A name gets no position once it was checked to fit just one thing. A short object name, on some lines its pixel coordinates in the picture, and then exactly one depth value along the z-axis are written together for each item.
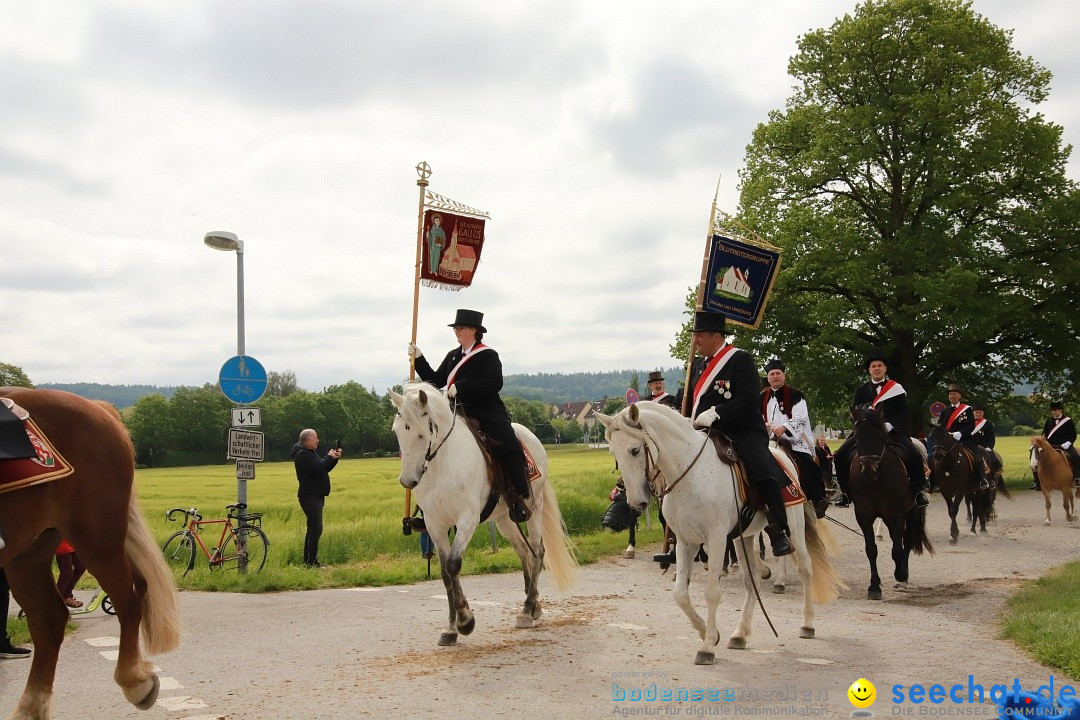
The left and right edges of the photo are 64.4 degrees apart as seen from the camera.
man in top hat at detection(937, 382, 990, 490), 18.20
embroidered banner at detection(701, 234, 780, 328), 11.64
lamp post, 13.73
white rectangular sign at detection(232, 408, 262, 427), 13.50
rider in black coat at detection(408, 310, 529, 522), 9.04
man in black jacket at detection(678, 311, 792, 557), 7.86
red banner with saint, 11.27
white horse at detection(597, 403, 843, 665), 7.33
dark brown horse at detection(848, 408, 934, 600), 11.39
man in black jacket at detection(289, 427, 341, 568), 14.34
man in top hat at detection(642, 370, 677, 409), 14.42
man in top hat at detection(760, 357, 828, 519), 11.45
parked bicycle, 13.48
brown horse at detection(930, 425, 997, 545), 17.20
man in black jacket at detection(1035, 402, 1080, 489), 21.64
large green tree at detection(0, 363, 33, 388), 54.10
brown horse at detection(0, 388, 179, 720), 5.45
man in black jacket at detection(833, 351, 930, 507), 11.62
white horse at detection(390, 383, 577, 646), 7.96
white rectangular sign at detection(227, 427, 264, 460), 13.47
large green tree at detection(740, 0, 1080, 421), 24.67
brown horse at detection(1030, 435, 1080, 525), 20.30
